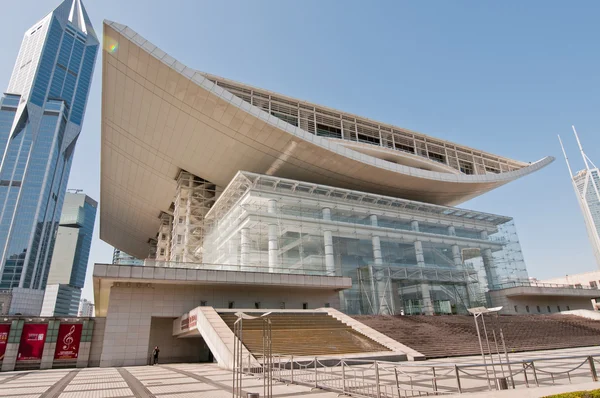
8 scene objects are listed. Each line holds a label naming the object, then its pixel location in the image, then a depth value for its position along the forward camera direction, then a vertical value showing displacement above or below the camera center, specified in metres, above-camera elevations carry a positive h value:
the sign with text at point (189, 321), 16.69 +0.92
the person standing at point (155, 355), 18.38 -0.66
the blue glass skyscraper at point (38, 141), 99.25 +60.30
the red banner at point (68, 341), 18.42 +0.26
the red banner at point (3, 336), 17.30 +0.59
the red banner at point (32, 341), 17.66 +0.31
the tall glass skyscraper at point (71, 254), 139.38 +36.88
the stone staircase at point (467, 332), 16.20 -0.29
